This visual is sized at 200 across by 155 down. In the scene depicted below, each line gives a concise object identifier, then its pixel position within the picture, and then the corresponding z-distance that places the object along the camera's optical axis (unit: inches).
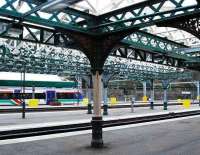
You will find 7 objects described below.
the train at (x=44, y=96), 1679.4
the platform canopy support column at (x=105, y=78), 1242.6
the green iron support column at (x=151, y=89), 1595.8
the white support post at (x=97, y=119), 481.1
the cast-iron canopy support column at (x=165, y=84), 1563.7
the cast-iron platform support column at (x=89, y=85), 1216.8
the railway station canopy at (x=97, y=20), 381.7
